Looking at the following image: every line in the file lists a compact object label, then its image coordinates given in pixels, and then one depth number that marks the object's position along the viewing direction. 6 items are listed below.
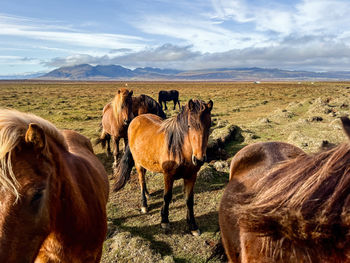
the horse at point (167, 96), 23.23
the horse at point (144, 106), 7.83
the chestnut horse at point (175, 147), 3.65
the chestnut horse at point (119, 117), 7.10
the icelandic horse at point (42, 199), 1.31
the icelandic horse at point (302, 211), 0.78
